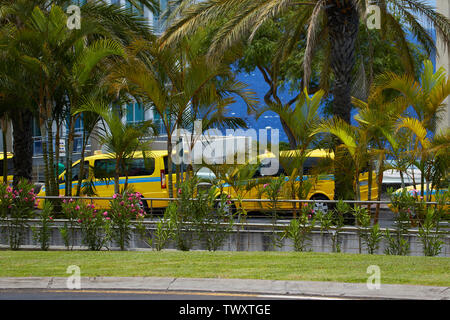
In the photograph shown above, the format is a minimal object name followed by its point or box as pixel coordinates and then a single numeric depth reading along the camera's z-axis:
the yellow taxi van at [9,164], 29.27
